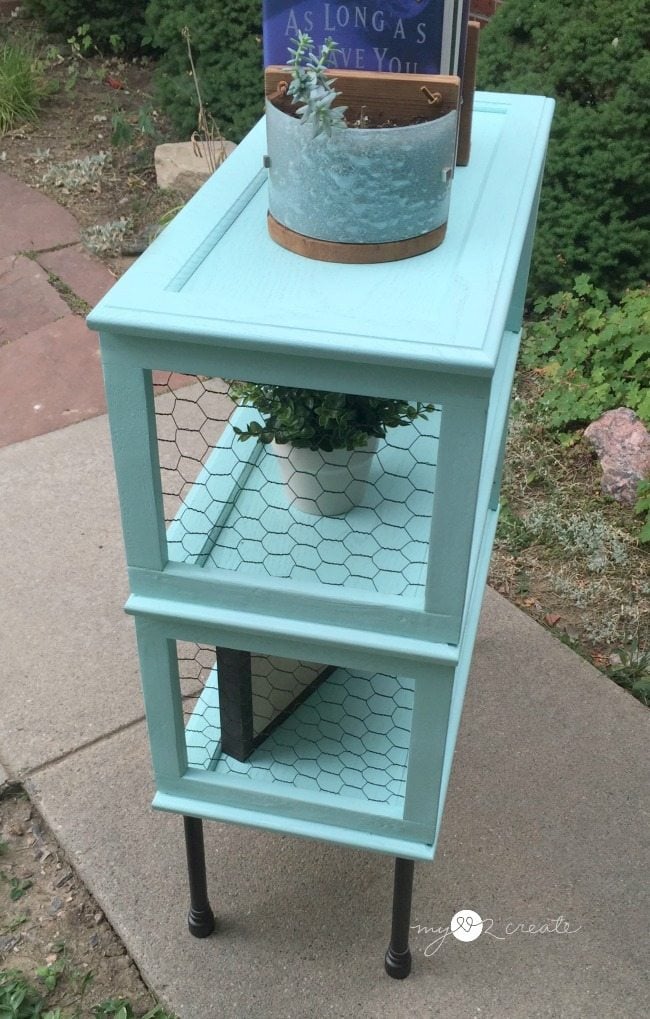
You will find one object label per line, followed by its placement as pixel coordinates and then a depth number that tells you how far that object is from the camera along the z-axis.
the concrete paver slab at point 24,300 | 3.57
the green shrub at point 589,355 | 3.07
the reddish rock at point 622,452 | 2.83
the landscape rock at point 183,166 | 4.18
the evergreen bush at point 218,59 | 4.12
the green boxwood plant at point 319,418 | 1.41
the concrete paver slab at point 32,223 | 4.03
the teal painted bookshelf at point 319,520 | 1.05
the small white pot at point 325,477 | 1.49
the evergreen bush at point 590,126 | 3.12
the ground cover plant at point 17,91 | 4.86
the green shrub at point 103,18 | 5.27
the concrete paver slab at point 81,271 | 3.74
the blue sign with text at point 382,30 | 1.12
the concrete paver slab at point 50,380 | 3.17
